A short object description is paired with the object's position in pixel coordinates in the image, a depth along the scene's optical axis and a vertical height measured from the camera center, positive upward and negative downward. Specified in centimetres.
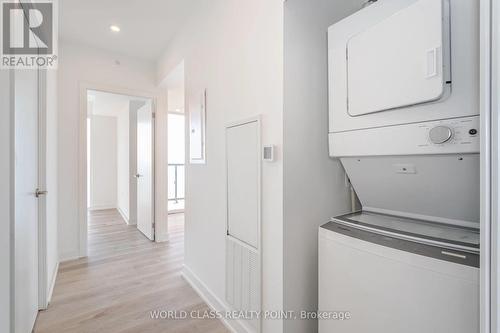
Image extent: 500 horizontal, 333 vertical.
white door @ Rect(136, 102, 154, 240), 359 -11
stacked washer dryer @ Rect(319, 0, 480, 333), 86 -1
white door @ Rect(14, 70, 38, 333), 122 -21
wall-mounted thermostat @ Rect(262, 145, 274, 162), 132 +6
